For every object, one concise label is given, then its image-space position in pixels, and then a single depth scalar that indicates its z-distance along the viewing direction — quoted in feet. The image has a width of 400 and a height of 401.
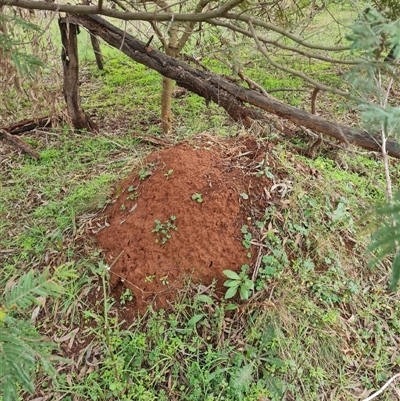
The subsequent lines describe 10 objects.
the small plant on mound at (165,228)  8.27
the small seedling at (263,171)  9.07
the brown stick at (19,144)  13.21
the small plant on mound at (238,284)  7.63
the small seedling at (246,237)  8.22
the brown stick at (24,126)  14.52
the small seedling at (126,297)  7.93
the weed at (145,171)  9.41
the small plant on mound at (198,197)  8.49
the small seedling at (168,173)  9.00
